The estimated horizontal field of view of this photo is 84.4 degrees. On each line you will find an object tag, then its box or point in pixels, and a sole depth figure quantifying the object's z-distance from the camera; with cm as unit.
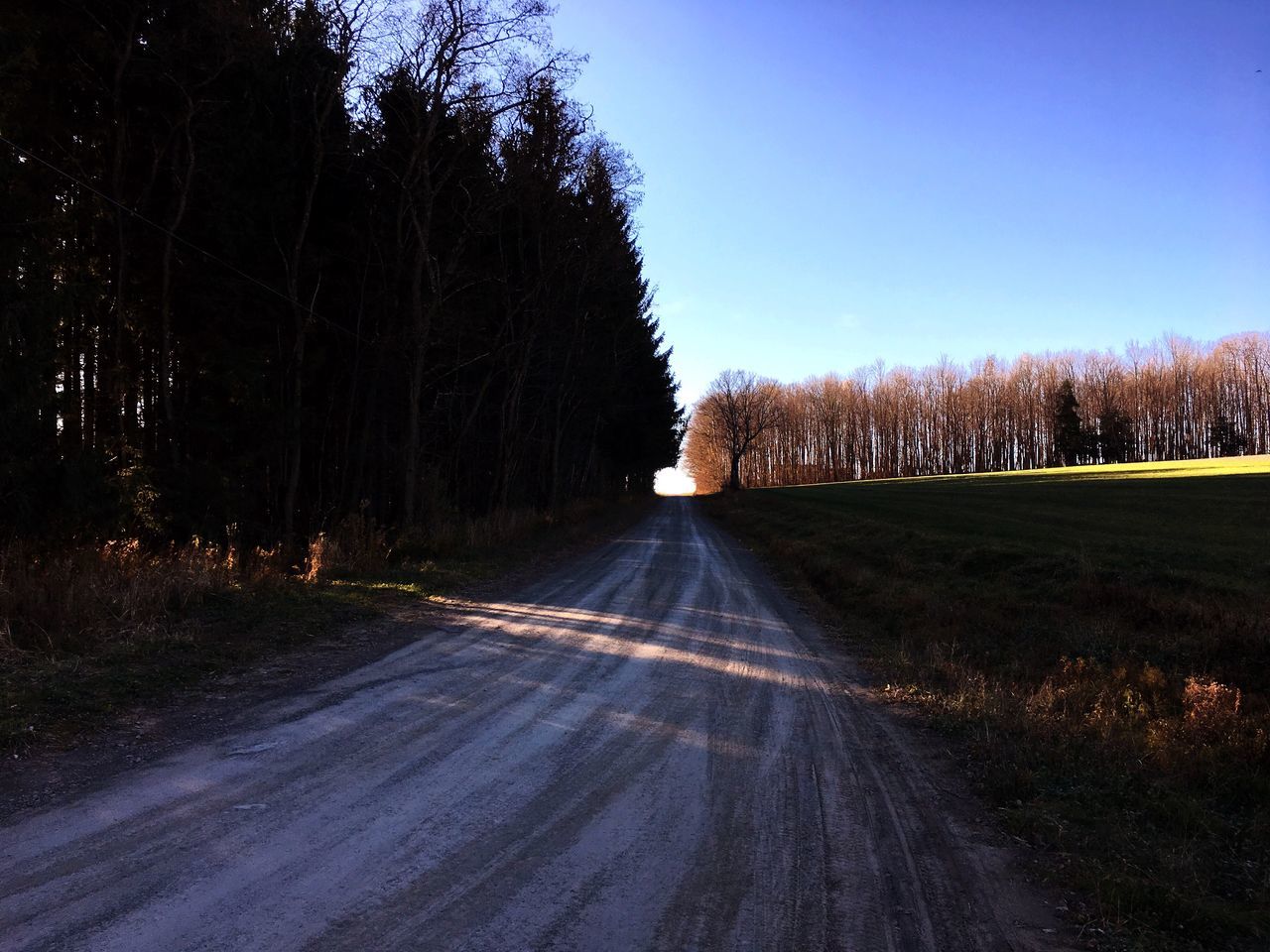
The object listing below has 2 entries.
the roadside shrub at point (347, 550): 1239
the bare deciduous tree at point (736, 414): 7675
